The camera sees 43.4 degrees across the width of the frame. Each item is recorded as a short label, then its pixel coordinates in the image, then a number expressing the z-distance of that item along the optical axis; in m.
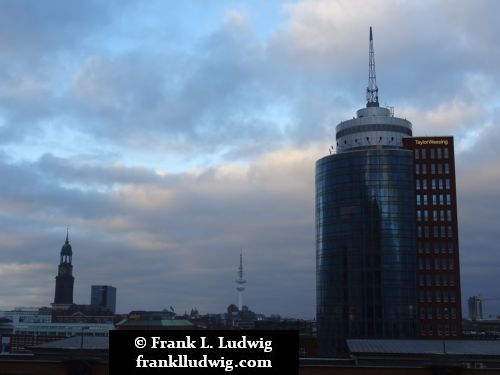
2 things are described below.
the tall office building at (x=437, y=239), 163.88
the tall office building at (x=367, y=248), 163.38
